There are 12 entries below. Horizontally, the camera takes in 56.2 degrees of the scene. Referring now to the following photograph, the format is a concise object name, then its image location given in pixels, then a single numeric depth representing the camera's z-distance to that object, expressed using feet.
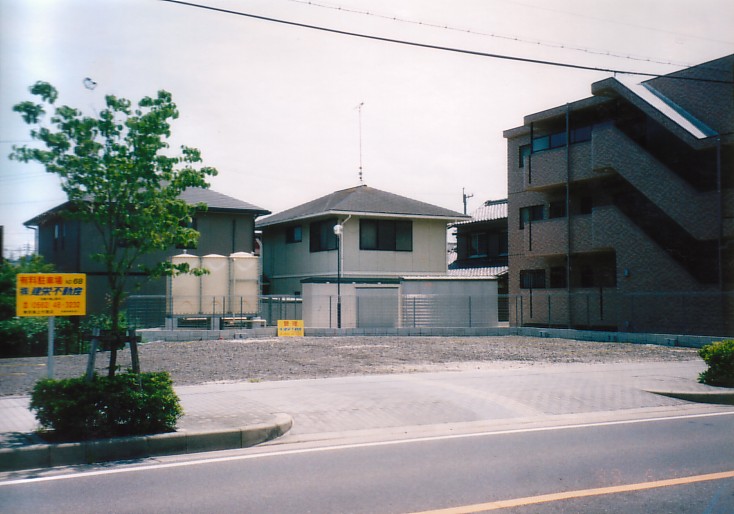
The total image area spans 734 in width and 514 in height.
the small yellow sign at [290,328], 82.74
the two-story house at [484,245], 133.80
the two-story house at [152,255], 97.91
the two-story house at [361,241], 106.42
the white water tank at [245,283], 88.35
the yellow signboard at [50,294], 28.94
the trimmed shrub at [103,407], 25.93
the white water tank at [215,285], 85.97
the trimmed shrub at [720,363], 41.73
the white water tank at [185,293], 84.38
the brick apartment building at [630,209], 79.92
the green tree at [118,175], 27.27
